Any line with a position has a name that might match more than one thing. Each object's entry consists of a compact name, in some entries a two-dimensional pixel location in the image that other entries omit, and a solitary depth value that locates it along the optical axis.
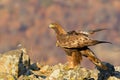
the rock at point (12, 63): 22.59
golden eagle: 21.20
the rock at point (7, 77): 20.52
